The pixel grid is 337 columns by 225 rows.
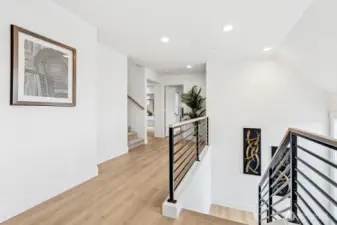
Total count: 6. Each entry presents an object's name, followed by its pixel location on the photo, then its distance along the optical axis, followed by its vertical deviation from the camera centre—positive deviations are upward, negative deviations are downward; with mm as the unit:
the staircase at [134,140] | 4939 -812
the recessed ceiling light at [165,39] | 3334 +1366
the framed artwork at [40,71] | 1821 +474
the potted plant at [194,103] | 5898 +305
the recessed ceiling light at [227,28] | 2844 +1355
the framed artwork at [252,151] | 4566 -979
